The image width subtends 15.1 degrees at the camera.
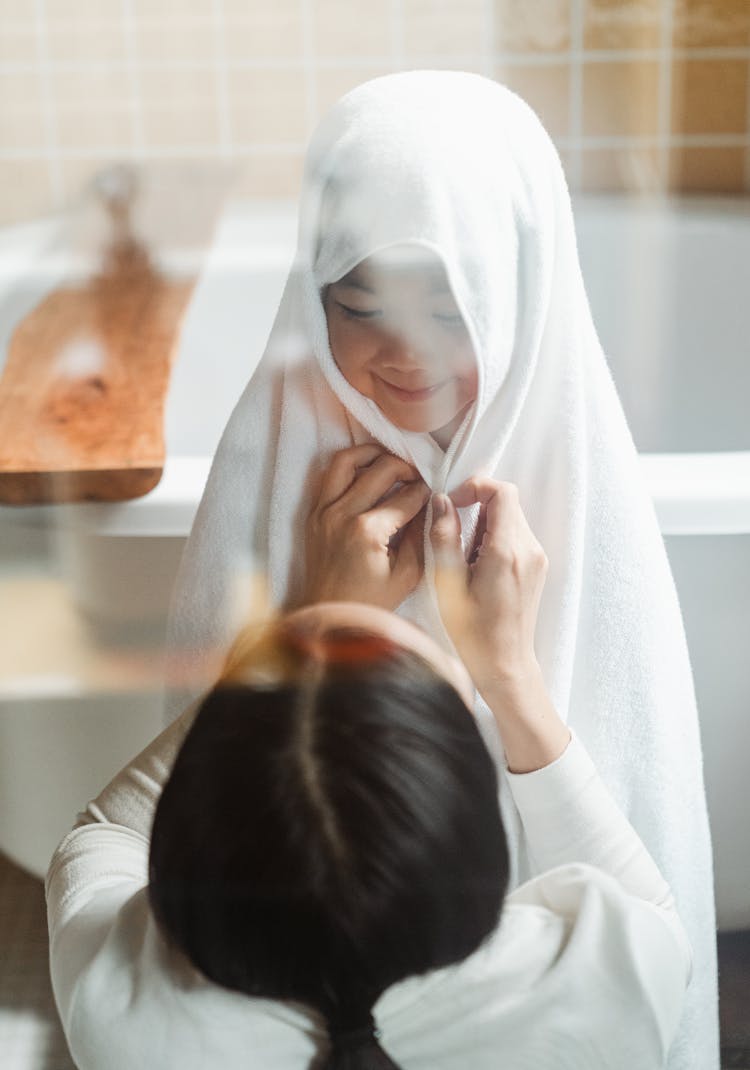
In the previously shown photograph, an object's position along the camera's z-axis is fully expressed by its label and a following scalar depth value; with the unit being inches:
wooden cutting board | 91.8
